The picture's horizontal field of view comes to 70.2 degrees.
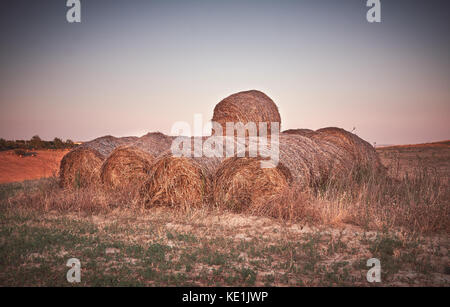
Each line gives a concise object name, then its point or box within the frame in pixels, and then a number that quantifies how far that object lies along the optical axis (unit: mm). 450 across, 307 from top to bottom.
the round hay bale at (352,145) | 10336
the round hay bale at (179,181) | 7918
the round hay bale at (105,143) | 10875
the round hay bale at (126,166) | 9555
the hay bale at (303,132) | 11153
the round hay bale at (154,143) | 9794
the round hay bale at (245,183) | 7488
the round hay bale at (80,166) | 10523
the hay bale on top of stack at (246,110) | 11328
